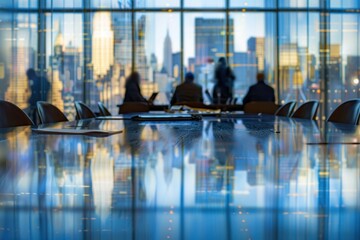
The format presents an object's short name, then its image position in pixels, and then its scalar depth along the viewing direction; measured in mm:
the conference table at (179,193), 498
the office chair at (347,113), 3635
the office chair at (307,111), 4621
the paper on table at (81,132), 1747
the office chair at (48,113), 3688
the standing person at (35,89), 7884
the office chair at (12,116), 3246
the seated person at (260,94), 9641
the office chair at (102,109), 5859
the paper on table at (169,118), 3149
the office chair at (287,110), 5361
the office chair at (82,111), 4657
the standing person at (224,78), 12203
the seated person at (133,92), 9672
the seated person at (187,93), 9453
